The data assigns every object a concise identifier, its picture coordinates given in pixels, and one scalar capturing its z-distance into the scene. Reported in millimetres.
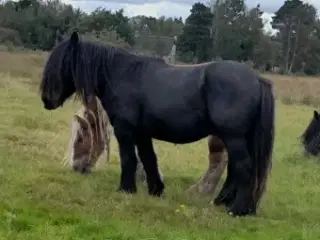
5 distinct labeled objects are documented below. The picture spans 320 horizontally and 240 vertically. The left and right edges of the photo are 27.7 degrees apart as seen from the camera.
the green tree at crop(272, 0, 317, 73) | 66125
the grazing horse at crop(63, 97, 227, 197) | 9766
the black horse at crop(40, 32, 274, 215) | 7473
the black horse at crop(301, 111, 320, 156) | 14578
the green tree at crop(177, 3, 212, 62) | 57156
